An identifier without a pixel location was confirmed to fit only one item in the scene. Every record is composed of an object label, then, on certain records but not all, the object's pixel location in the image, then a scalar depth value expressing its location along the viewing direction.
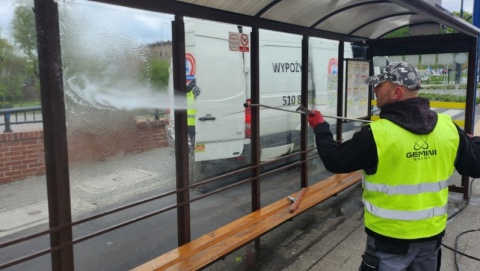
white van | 5.69
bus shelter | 2.52
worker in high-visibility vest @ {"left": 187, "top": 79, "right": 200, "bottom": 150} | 5.55
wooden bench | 3.10
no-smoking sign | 4.07
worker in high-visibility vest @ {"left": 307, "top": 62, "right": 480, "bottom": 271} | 2.23
